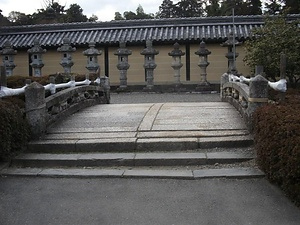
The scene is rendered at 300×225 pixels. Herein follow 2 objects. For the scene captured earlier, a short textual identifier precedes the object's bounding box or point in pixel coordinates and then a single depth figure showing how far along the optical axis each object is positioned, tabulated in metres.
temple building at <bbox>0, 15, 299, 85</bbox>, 19.12
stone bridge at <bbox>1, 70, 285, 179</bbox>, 5.77
